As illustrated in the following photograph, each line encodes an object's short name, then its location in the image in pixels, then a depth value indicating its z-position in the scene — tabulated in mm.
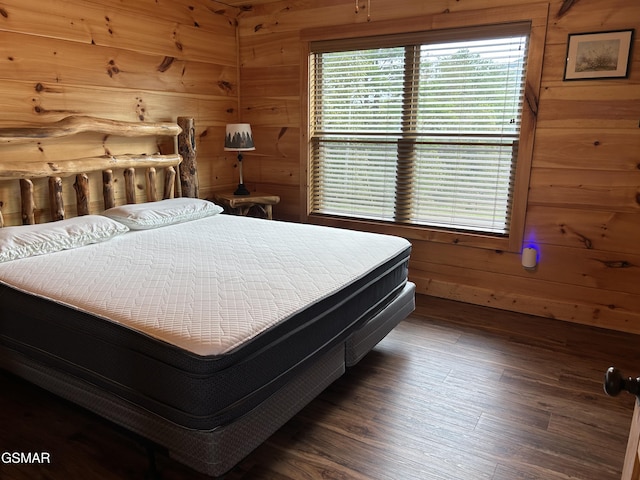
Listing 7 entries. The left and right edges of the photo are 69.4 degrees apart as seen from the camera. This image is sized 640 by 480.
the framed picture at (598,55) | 2785
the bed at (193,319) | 1536
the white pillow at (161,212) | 2992
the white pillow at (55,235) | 2338
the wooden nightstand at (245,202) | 3881
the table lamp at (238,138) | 3852
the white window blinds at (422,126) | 3236
